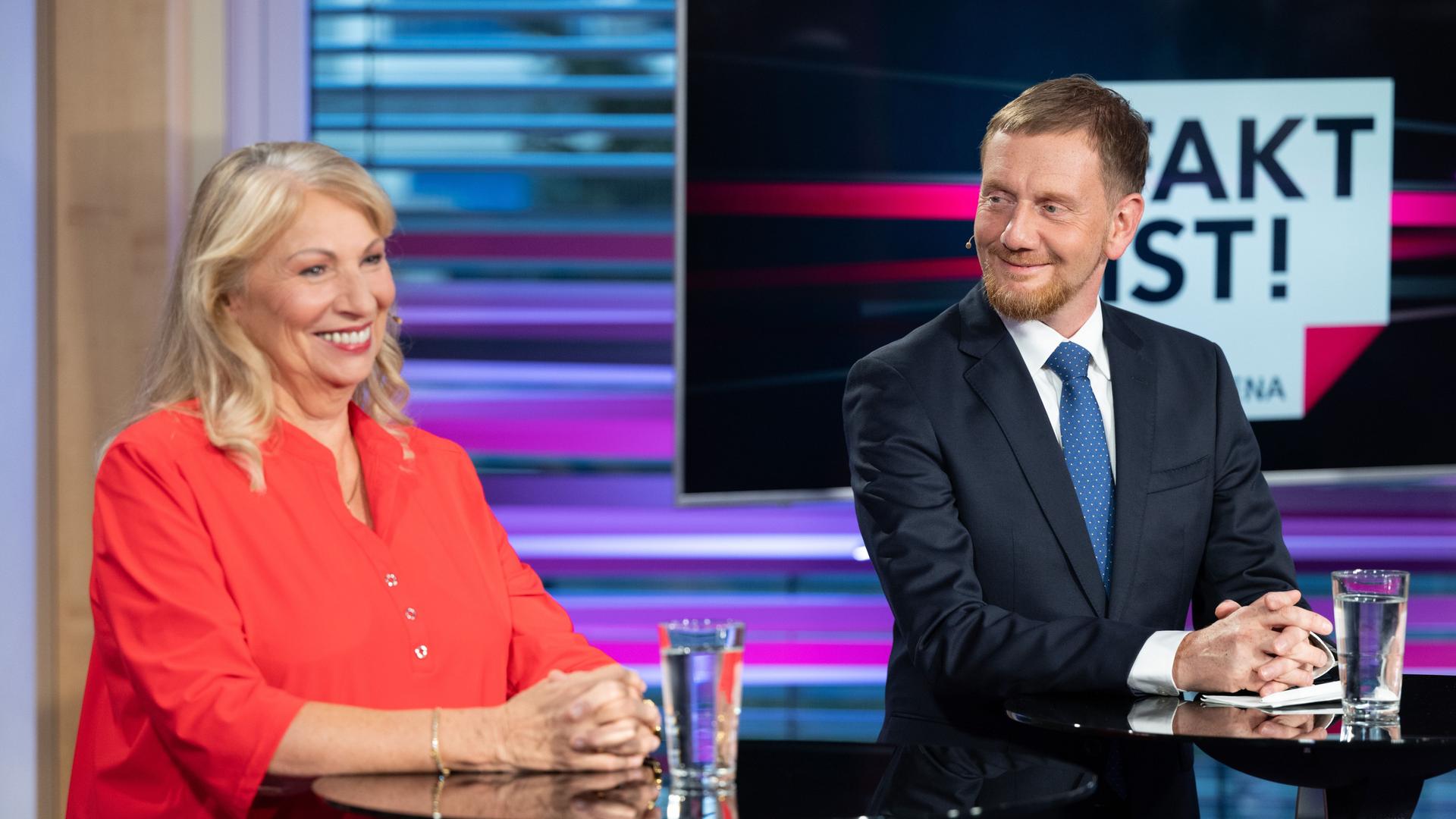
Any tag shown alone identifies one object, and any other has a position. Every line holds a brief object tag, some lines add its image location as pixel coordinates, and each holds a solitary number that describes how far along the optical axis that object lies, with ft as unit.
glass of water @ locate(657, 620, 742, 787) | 16.38
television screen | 21.25
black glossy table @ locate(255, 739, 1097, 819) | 16.14
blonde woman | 16.72
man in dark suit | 18.48
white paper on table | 17.42
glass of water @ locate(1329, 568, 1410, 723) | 17.16
